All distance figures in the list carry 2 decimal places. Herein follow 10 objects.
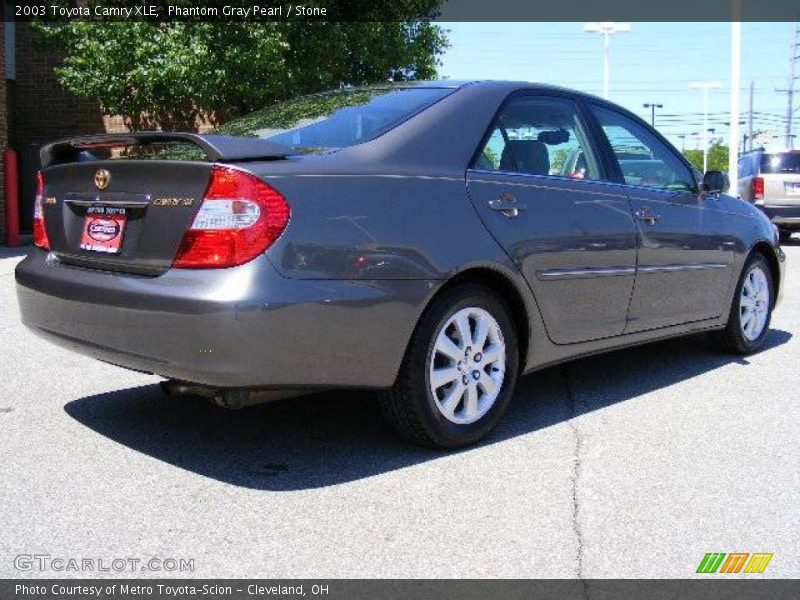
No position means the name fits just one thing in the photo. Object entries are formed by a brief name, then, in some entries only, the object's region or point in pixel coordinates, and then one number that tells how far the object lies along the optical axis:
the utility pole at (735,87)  19.30
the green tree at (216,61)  14.92
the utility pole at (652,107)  80.81
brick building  18.36
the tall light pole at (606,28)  29.45
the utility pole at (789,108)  74.38
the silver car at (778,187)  16.38
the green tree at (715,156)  110.95
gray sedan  3.25
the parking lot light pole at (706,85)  48.78
